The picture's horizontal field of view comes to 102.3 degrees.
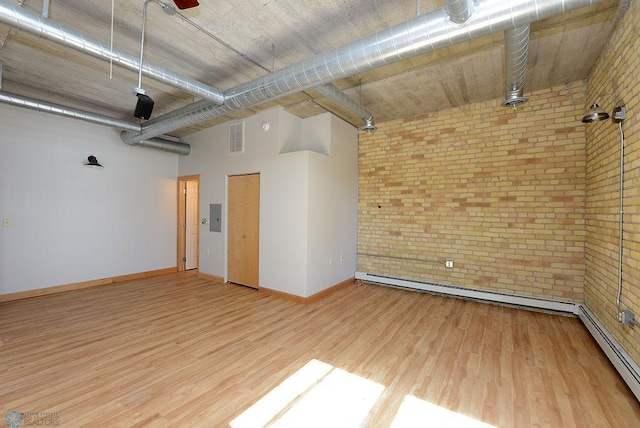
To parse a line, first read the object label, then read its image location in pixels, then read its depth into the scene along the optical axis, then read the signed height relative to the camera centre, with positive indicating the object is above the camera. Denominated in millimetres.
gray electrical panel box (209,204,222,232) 5625 -149
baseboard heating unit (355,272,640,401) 2279 -1361
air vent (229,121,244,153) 5238 +1522
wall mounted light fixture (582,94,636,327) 2497 +256
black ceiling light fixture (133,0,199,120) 2035 +1490
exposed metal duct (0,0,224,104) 2025 +1502
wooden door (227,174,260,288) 5059 -362
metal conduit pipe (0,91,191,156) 3695 +1549
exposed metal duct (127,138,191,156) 5543 +1452
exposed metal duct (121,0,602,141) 1865 +1475
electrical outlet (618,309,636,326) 2301 -918
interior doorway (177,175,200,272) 6609 -357
